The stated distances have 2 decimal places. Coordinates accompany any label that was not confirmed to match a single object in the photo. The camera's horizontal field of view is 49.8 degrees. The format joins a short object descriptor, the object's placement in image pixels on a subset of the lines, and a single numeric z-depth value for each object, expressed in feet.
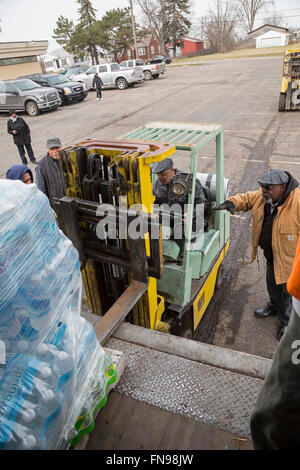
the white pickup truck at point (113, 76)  73.82
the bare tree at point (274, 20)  196.54
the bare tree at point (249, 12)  186.09
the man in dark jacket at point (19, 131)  31.50
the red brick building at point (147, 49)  184.45
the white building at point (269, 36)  178.70
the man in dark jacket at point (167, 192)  11.05
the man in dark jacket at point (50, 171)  15.51
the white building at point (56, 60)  218.18
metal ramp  6.23
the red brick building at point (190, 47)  191.89
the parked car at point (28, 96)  55.88
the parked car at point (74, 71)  80.23
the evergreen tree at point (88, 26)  134.21
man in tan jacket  10.29
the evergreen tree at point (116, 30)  136.98
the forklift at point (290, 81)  42.60
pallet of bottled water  4.43
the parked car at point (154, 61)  98.41
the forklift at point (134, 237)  8.29
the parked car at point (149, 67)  80.69
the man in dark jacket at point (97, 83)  64.03
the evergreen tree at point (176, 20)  161.99
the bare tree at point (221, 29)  192.44
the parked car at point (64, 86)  63.31
